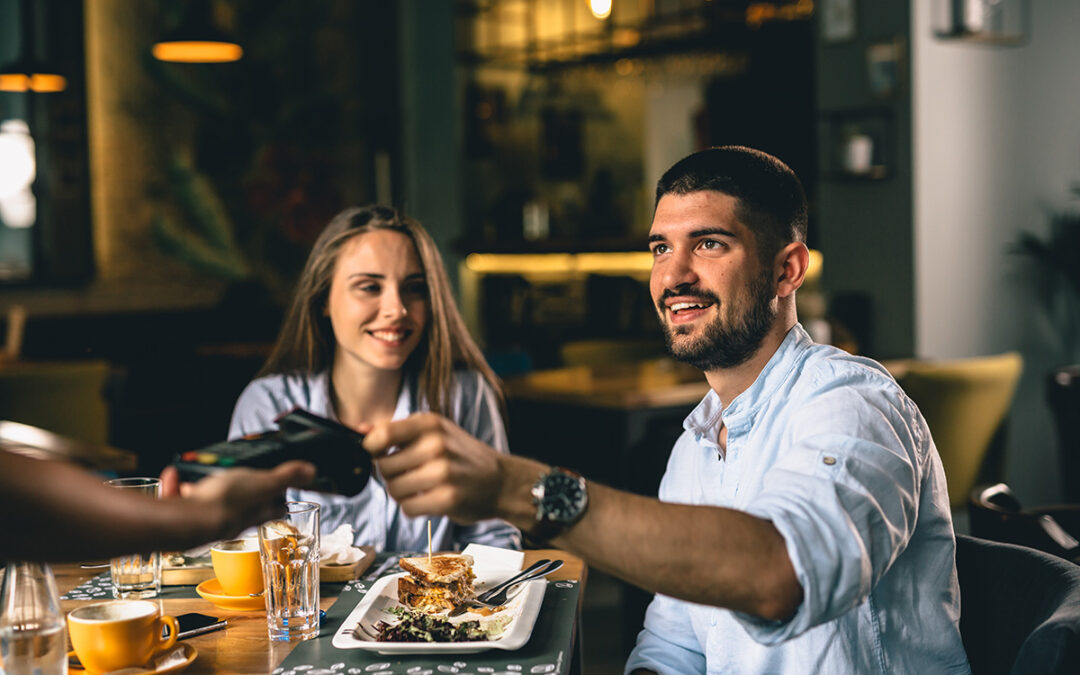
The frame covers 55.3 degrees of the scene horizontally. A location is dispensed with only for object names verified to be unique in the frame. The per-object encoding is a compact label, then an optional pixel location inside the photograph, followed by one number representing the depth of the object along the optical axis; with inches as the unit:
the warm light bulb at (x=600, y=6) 238.7
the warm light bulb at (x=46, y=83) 254.2
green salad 55.6
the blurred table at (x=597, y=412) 160.4
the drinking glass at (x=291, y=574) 58.4
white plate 54.1
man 42.3
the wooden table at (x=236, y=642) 54.4
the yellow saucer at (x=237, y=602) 63.6
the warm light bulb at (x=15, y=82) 246.3
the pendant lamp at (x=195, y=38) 236.7
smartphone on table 58.2
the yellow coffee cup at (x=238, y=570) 64.3
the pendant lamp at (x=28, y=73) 237.8
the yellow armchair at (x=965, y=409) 148.9
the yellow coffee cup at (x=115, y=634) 50.4
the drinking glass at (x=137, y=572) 65.5
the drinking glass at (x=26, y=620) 47.2
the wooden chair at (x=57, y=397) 176.9
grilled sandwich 61.8
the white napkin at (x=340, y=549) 70.2
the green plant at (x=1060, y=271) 203.8
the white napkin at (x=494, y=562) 68.1
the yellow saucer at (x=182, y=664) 51.4
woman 92.8
